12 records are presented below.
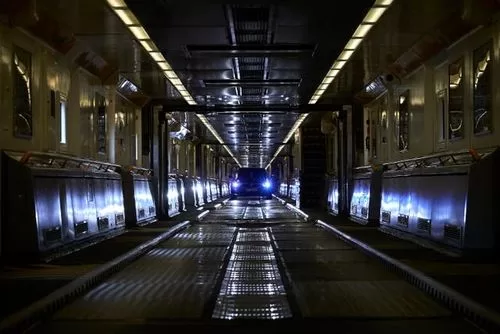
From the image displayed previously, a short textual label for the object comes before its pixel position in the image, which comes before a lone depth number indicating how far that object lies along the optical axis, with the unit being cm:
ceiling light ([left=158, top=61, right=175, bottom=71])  1422
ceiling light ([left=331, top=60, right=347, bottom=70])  1433
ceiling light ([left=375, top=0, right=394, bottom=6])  960
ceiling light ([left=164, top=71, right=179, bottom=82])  1546
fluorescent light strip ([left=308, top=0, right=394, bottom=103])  996
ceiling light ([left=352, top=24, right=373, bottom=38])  1117
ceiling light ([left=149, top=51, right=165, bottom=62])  1316
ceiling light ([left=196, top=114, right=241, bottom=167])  2617
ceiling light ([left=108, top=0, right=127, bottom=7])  947
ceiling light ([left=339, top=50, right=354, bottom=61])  1325
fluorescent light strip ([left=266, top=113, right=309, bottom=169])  2622
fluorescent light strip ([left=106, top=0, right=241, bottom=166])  981
